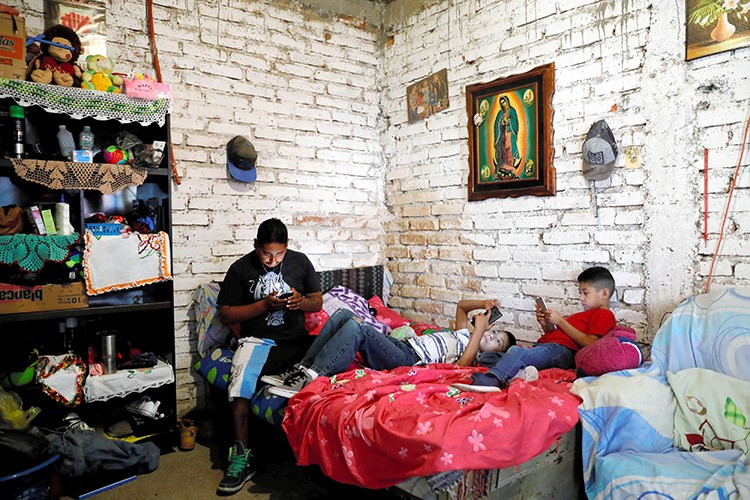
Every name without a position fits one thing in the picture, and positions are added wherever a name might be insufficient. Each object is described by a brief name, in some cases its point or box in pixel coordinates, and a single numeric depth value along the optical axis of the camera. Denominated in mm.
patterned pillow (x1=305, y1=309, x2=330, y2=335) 3520
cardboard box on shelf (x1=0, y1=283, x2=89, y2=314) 2598
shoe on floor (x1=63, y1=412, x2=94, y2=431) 2715
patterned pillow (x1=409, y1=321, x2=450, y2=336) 3498
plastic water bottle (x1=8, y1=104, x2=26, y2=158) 2621
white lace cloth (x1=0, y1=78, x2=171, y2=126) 2596
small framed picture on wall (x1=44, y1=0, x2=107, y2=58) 3080
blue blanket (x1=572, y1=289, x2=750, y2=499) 1824
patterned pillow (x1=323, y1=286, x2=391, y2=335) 3703
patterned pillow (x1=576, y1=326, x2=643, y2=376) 2340
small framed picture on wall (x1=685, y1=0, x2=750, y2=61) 2428
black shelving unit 2697
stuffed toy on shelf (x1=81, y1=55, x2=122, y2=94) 2854
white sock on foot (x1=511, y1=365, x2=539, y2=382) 2479
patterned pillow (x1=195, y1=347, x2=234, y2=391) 3029
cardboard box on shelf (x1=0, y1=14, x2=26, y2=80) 2555
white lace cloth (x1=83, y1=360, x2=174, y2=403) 2760
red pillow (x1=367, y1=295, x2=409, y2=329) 3854
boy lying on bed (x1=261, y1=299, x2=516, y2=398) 2725
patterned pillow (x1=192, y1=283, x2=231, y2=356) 3326
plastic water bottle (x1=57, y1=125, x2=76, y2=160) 2809
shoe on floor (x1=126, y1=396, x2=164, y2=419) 2959
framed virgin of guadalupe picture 3252
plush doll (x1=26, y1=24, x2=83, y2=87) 2686
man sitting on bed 2791
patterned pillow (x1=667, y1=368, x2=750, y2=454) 1995
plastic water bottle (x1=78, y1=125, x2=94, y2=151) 2855
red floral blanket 1796
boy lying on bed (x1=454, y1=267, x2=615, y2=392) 2600
